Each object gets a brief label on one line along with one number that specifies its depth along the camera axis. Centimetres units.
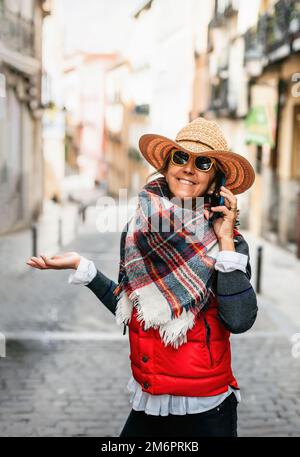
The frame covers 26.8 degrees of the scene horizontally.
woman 223
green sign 1570
